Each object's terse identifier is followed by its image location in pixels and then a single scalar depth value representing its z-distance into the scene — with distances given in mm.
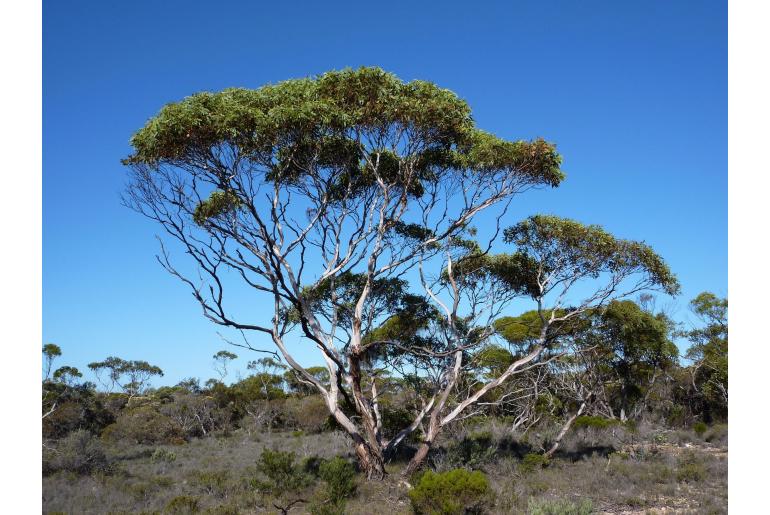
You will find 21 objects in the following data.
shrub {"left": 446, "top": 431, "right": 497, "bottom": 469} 14352
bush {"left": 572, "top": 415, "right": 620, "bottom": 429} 20783
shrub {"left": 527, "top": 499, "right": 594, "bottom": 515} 9375
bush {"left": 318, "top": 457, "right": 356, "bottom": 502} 11234
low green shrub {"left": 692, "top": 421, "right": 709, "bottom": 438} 23977
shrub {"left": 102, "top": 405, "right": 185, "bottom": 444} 27609
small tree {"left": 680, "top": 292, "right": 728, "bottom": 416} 27500
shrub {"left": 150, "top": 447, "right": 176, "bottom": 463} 19438
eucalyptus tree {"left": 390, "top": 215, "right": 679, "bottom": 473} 15691
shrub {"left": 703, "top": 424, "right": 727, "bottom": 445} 22027
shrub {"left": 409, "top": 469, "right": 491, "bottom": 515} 9773
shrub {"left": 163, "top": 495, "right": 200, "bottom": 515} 10254
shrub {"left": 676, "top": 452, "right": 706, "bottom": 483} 13805
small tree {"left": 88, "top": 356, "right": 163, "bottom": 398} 47122
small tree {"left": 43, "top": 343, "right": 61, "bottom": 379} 30578
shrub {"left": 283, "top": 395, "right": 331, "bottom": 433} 30109
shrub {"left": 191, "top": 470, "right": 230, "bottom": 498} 12302
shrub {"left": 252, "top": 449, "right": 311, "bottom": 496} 11961
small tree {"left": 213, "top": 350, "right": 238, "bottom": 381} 46188
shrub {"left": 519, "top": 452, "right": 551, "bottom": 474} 14633
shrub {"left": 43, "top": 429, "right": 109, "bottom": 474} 15523
